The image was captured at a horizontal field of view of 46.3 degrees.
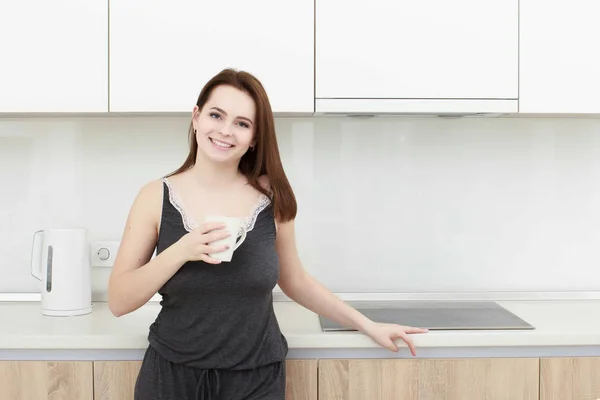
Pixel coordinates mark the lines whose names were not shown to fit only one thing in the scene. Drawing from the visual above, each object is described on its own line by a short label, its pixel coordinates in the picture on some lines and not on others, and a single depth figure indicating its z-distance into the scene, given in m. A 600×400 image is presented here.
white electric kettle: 2.06
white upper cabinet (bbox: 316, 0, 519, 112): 1.92
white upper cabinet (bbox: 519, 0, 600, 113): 1.94
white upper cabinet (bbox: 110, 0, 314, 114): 1.90
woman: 1.56
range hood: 1.93
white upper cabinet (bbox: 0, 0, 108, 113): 1.90
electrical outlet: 2.29
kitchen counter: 1.76
